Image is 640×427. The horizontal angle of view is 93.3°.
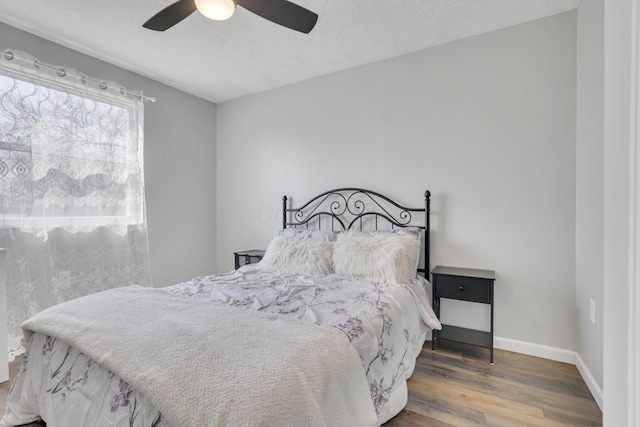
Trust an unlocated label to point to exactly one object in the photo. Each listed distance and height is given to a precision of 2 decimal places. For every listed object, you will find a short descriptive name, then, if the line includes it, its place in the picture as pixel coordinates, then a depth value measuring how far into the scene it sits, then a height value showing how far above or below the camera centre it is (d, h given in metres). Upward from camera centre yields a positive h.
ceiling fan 1.67 +1.13
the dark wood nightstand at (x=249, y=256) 3.50 -0.55
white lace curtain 2.32 +0.21
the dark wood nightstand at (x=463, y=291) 2.29 -0.65
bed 0.97 -0.57
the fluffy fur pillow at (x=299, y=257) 2.61 -0.44
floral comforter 1.14 -0.67
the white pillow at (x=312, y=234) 2.91 -0.26
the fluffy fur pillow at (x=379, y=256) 2.33 -0.39
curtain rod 2.26 +1.18
